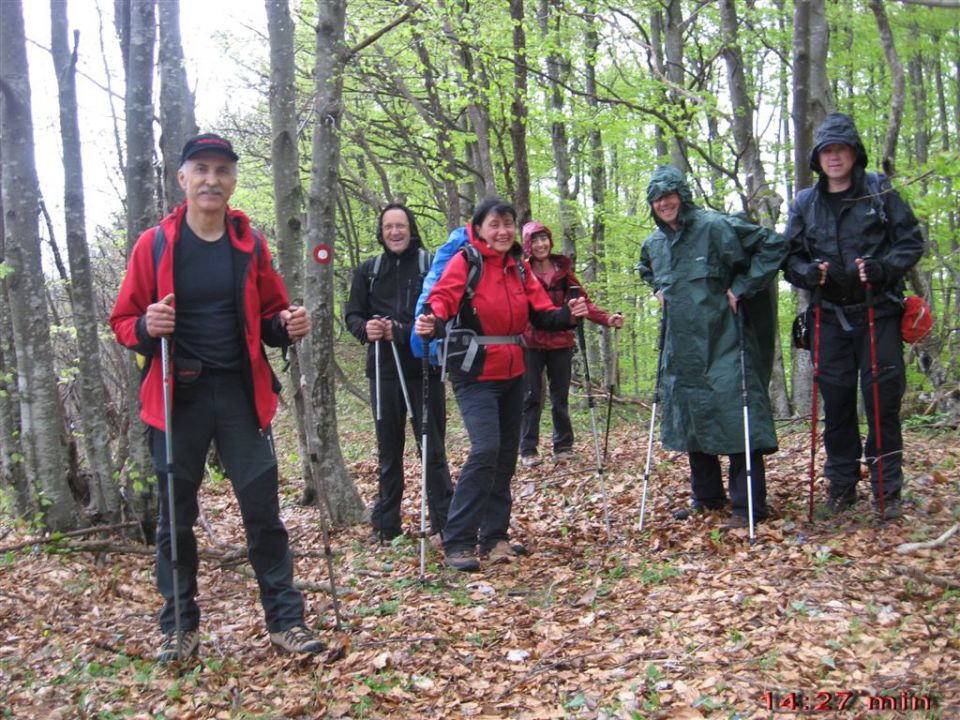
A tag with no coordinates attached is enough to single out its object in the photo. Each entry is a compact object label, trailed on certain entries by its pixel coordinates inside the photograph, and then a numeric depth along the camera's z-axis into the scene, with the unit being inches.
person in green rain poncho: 235.6
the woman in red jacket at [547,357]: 359.9
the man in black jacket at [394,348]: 265.6
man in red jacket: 167.9
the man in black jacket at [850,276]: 216.5
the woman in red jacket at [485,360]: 230.4
